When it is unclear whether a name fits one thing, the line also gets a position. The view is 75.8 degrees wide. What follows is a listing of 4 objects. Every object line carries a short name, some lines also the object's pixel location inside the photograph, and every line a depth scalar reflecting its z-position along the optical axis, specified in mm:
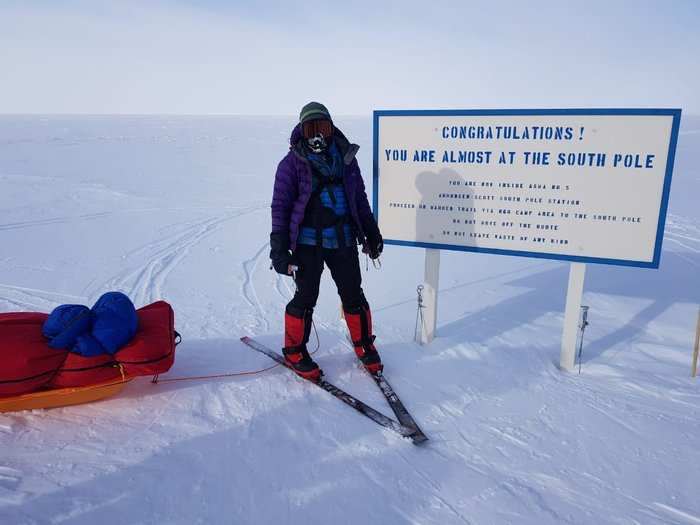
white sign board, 3096
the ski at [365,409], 2758
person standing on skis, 3119
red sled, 2635
